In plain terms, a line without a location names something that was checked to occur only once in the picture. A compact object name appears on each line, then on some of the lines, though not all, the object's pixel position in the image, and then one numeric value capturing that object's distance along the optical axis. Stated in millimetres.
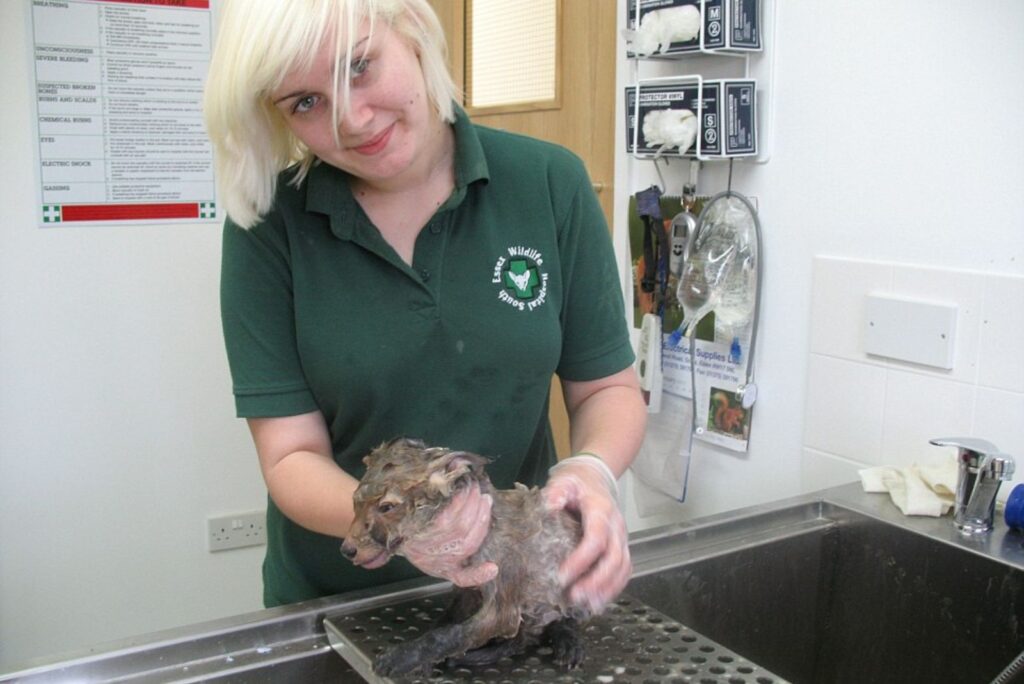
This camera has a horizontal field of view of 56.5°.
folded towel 1348
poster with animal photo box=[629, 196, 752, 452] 1790
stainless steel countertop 900
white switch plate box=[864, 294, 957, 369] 1425
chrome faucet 1256
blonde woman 1016
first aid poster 2150
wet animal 808
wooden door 2104
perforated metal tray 862
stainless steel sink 1214
